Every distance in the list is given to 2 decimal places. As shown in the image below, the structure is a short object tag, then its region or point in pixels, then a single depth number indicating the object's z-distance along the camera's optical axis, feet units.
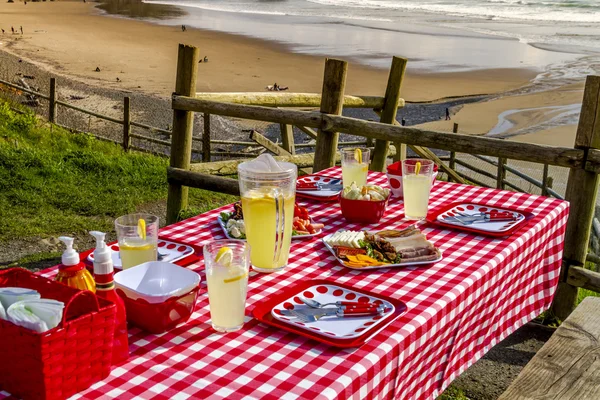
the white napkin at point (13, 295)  4.98
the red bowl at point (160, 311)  5.91
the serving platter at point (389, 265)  7.59
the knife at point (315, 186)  10.71
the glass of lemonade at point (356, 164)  10.18
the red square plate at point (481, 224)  8.90
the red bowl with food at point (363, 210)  9.22
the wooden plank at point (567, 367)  6.58
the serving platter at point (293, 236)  8.55
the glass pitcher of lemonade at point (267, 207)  7.14
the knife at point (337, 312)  6.33
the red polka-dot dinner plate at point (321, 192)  10.34
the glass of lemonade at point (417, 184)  9.36
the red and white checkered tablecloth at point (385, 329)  5.34
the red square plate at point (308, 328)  5.86
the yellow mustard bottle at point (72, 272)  5.50
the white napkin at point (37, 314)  4.68
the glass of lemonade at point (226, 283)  6.05
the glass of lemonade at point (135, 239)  6.89
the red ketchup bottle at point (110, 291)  5.42
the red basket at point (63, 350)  4.73
